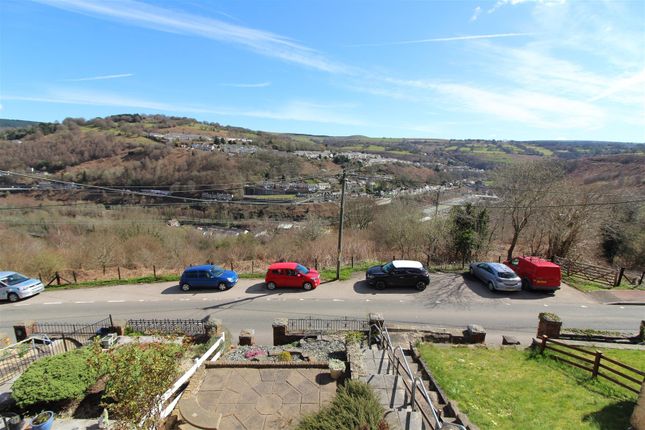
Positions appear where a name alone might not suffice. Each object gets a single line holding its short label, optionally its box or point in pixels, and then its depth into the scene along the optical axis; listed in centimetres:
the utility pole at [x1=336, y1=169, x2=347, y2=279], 1723
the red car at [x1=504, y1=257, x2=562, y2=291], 1634
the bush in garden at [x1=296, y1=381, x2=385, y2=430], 502
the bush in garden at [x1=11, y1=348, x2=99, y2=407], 727
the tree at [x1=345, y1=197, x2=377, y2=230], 3575
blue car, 1734
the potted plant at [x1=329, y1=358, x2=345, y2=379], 784
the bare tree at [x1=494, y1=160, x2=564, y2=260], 2180
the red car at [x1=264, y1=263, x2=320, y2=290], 1733
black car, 1702
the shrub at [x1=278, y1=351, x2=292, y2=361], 998
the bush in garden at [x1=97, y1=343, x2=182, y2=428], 489
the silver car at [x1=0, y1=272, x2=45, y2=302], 1669
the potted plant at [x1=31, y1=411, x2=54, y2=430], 654
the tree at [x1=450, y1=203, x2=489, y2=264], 2186
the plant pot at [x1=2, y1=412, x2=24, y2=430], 660
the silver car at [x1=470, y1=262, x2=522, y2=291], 1631
